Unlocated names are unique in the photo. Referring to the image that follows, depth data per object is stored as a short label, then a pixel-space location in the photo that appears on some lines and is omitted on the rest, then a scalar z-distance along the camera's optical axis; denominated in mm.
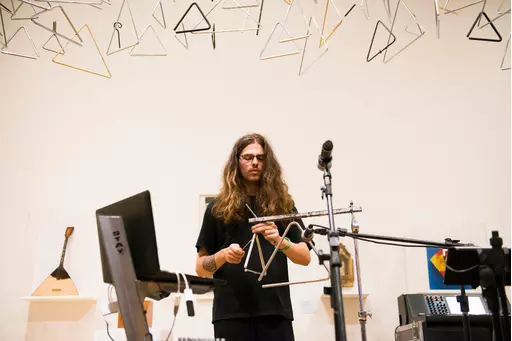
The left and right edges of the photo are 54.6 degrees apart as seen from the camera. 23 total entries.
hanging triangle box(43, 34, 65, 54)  3770
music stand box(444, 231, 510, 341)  1615
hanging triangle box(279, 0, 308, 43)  3744
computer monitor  1398
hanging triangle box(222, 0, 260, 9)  3715
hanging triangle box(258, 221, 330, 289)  1762
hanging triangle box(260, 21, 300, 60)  3585
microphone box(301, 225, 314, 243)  1792
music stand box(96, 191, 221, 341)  1361
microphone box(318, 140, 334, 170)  1699
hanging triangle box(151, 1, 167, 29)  3838
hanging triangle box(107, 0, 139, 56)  3777
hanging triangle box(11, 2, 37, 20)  3834
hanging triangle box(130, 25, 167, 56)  3775
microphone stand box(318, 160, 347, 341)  1459
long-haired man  1959
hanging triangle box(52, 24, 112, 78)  3748
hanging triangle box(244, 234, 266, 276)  1903
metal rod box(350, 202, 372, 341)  2569
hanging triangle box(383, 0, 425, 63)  3729
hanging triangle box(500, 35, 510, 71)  3610
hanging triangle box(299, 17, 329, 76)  3660
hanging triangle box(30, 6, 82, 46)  3838
